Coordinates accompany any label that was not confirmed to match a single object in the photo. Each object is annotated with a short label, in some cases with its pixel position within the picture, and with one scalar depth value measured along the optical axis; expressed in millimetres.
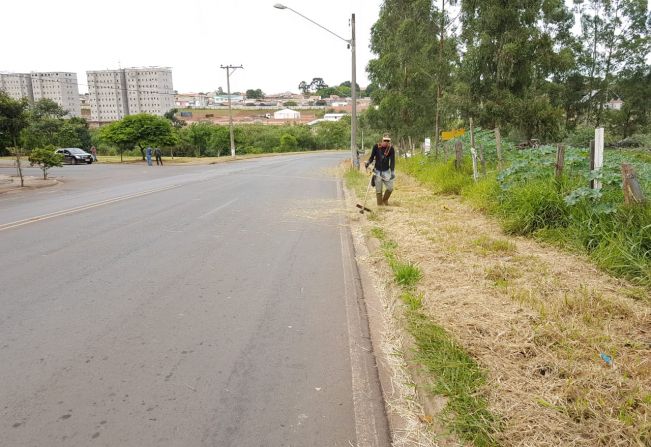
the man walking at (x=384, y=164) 10625
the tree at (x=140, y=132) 37906
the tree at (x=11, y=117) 18719
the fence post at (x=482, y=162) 11109
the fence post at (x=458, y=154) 13586
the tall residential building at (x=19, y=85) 123875
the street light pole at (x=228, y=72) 41844
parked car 38750
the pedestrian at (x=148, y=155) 35206
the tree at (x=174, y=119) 81962
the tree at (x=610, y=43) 36906
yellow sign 17422
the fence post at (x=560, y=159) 7695
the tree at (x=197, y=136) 66319
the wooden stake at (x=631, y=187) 5781
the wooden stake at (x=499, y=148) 10422
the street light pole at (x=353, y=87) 21359
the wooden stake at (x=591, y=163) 6816
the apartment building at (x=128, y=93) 129500
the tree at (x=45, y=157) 21297
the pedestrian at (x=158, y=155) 35844
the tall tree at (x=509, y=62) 20172
